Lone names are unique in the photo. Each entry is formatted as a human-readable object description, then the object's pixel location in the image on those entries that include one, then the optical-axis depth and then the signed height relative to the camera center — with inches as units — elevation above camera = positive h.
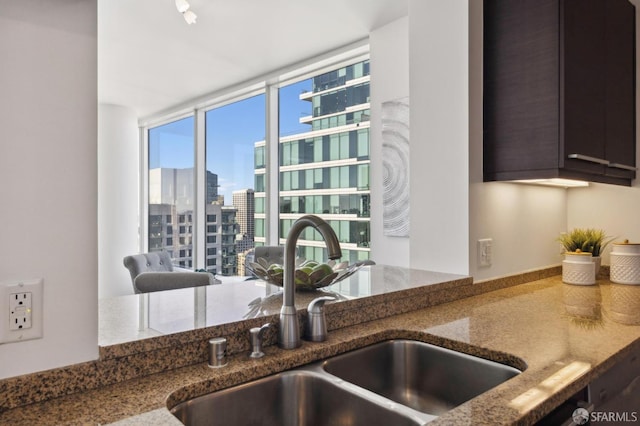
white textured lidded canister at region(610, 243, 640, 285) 79.6 -9.8
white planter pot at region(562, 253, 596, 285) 79.8 -11.0
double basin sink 35.0 -16.9
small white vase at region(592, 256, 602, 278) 83.8 -10.3
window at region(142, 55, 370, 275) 155.2 +17.2
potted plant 84.6 -6.4
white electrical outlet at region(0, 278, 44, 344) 29.1 -6.9
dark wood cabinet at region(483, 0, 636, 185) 67.2 +20.1
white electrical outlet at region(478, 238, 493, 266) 73.1 -7.1
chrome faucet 42.4 -8.8
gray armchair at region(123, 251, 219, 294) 105.7 -17.4
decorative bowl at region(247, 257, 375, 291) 54.6 -8.5
